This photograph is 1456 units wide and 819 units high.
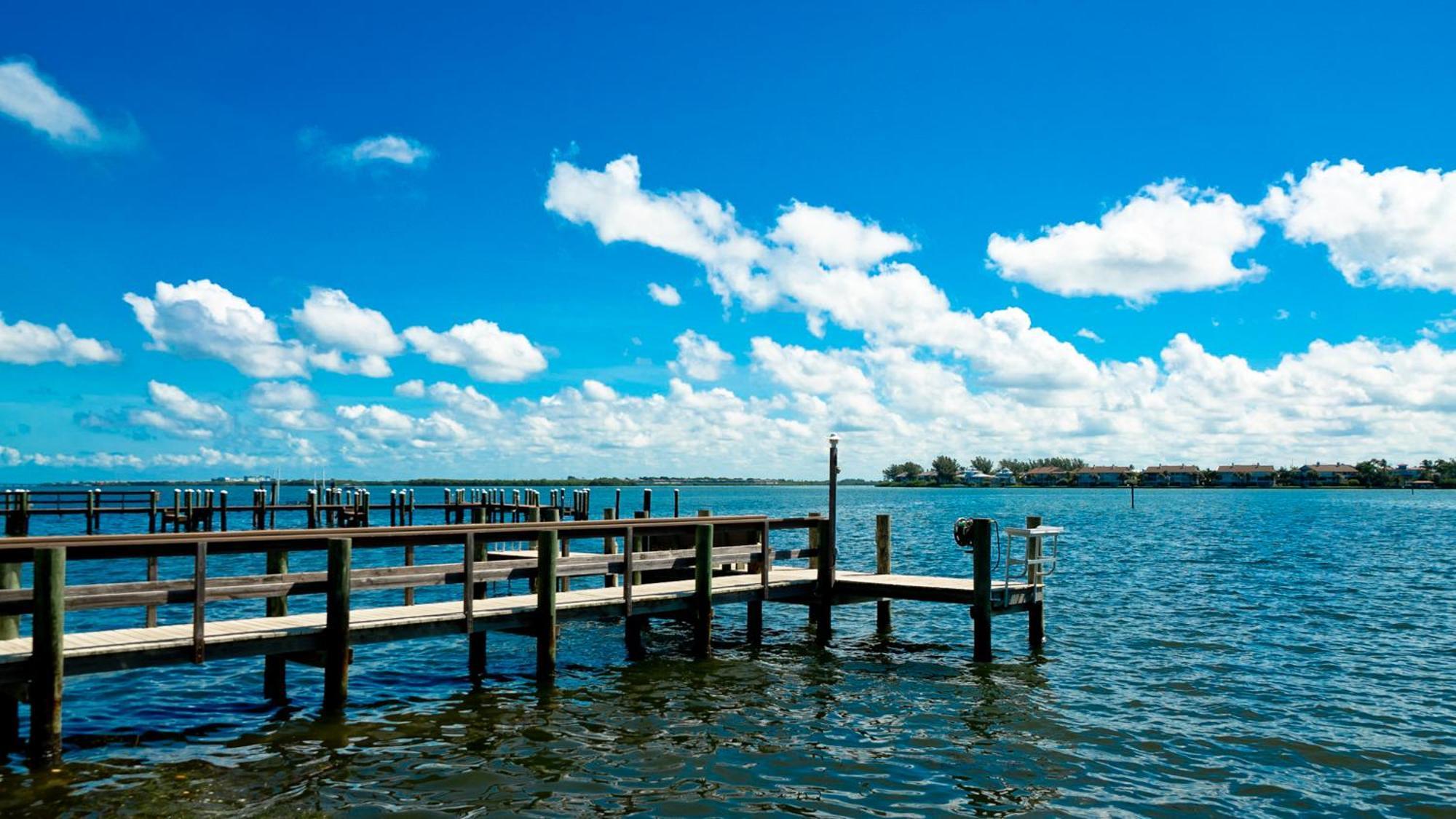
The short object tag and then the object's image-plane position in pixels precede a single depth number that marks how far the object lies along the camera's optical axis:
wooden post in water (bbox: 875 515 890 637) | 20.59
